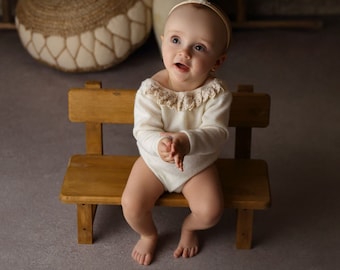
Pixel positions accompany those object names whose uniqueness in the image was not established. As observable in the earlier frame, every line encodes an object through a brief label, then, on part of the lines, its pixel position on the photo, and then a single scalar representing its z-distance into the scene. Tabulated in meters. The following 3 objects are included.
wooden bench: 1.77
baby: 1.65
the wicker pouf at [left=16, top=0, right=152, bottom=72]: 2.59
